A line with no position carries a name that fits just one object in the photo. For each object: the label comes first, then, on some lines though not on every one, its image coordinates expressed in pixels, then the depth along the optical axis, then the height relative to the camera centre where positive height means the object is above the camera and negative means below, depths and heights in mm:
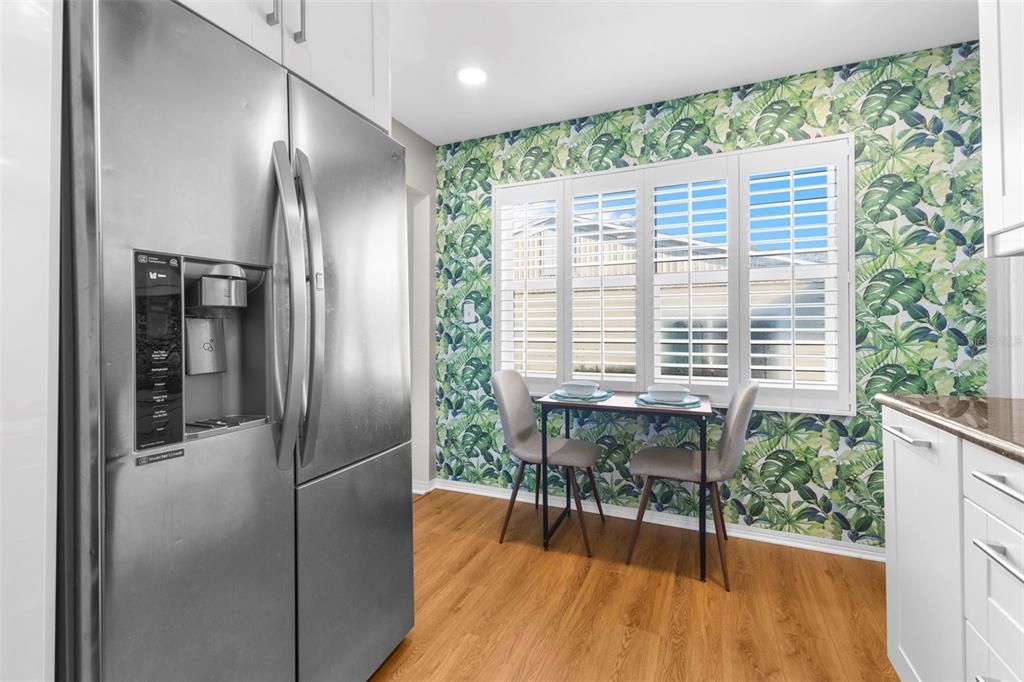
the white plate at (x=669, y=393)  2616 -289
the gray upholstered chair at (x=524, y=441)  2740 -600
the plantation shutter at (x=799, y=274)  2609 +344
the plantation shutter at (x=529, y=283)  3328 +397
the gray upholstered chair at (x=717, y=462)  2330 -635
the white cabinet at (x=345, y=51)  1377 +904
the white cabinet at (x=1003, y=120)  1318 +603
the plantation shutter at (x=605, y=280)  3096 +385
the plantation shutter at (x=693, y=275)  2857 +380
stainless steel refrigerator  902 -44
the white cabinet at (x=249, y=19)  1125 +783
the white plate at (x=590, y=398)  2807 -316
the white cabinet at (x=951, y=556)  1061 -563
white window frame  2596 +537
